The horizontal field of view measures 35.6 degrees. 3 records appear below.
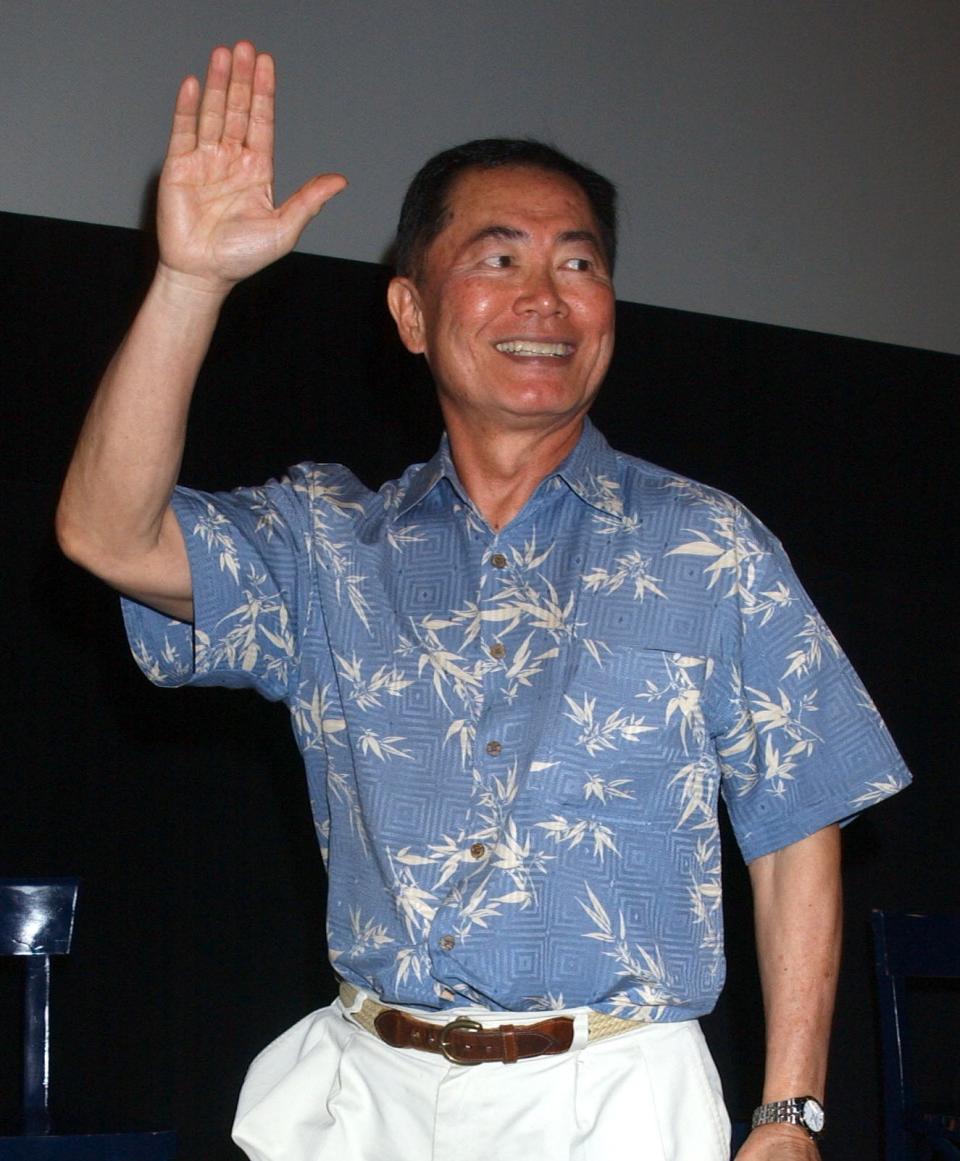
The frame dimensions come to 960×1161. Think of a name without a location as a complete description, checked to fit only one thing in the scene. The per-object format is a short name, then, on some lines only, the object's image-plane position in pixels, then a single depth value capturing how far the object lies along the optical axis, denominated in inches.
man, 54.3
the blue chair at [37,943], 81.8
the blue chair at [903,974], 88.0
